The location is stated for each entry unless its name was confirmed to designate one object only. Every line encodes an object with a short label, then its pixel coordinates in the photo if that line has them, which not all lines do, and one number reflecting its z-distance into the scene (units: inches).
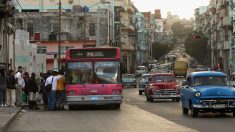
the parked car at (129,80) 2903.5
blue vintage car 928.9
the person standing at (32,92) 1222.3
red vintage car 1549.0
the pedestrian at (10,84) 1216.2
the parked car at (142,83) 2094.0
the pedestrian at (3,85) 1127.6
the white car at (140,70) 4379.9
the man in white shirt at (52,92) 1196.5
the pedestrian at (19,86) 1213.7
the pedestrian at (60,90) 1207.0
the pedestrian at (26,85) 1241.4
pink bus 1175.6
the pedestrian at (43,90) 1247.5
